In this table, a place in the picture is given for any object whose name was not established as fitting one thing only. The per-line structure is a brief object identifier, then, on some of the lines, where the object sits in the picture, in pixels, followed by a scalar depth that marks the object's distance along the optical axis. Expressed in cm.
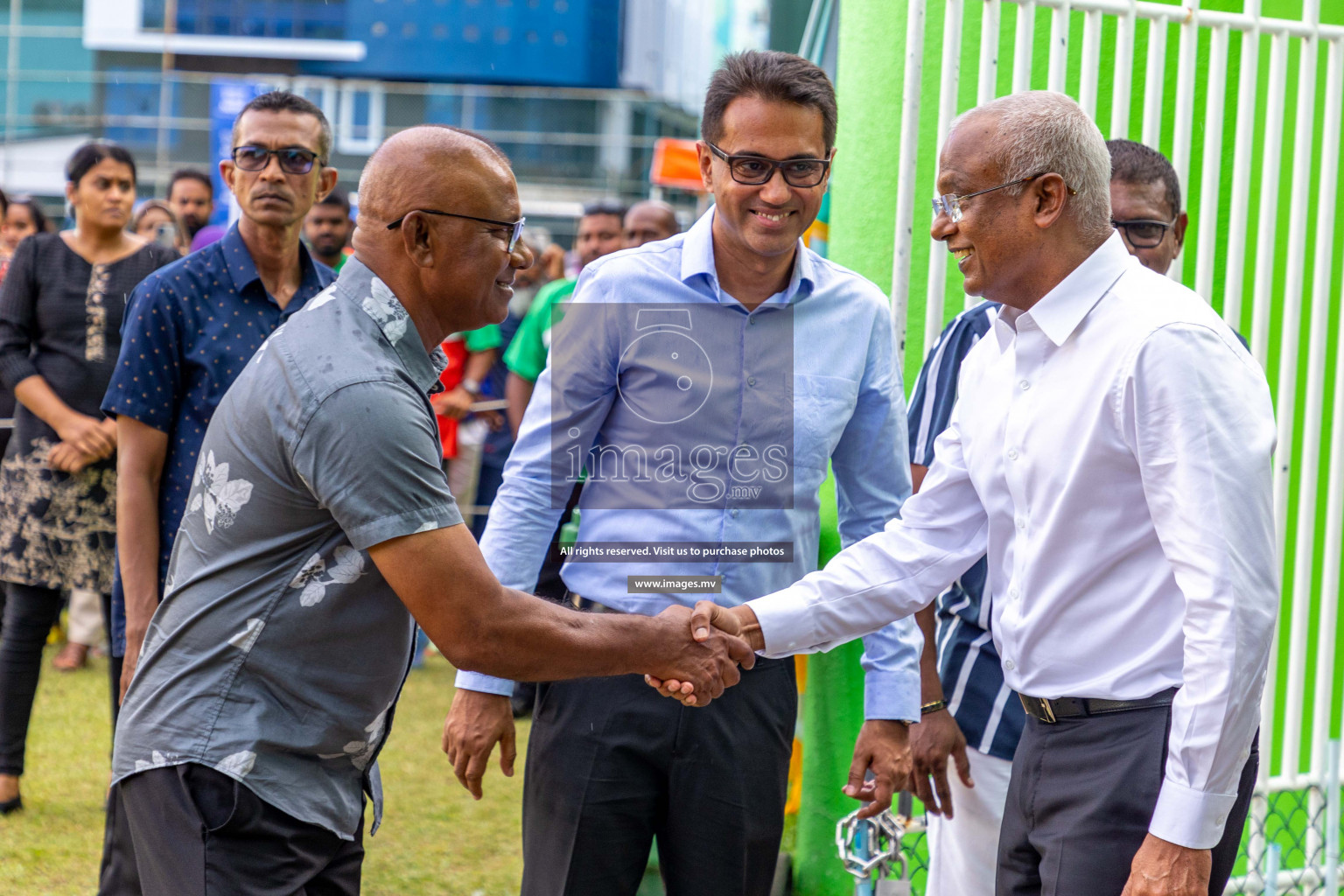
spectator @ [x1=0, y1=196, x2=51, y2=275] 771
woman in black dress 446
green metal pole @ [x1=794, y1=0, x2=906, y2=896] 367
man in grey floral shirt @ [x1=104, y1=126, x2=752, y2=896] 197
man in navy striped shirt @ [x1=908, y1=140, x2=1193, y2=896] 300
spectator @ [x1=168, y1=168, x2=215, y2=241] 726
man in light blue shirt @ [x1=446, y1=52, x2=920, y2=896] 256
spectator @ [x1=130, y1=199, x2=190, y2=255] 903
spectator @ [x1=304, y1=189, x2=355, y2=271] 587
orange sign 1066
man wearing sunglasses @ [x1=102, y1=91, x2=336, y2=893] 316
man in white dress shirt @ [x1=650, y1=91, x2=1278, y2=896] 194
